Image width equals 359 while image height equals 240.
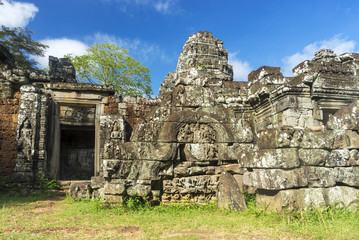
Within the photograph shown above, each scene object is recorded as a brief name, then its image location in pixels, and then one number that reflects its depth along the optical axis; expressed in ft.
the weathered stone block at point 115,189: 15.88
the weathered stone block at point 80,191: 22.34
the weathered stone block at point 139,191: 16.08
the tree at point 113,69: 75.46
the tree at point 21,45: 67.00
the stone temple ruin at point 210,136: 13.64
